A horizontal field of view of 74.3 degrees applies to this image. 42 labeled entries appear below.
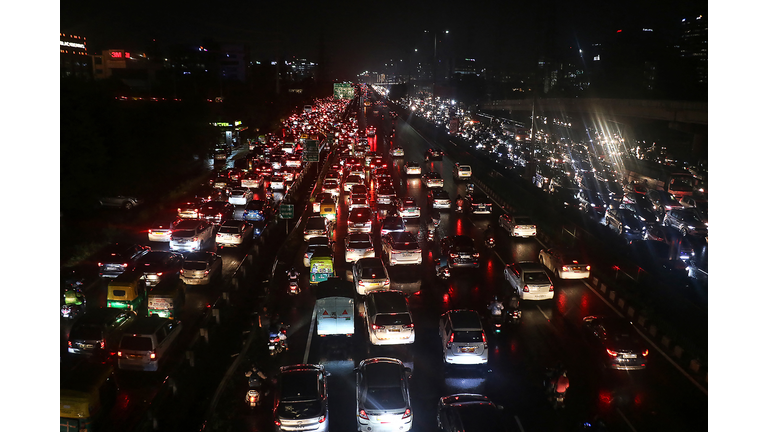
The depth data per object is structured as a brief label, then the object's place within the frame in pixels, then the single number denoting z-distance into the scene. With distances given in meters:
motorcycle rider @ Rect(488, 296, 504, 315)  16.27
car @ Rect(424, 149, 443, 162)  54.62
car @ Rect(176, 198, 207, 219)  28.91
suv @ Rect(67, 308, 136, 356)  13.67
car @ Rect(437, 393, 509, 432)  9.86
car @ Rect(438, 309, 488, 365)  13.44
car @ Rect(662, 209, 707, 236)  26.44
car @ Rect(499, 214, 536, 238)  26.19
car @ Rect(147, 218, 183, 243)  25.38
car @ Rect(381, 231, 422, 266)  21.68
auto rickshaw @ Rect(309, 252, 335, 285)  19.47
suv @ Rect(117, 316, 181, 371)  13.11
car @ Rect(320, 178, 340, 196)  35.19
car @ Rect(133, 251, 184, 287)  18.86
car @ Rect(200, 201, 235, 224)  28.23
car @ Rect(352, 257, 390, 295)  18.02
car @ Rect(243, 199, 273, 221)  29.19
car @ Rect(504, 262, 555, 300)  17.84
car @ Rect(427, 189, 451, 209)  33.22
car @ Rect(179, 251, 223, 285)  19.42
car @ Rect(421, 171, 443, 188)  39.69
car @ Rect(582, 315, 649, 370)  13.48
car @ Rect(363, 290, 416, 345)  14.38
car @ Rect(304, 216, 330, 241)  24.41
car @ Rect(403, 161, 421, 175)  46.97
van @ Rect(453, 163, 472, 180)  44.62
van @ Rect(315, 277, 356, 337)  14.88
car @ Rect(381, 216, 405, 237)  25.22
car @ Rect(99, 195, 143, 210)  32.53
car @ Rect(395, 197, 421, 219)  30.95
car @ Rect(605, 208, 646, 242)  25.94
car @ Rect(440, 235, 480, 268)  21.47
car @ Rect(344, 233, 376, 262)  21.86
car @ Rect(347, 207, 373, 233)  25.73
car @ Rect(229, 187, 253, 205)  34.19
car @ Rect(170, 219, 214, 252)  22.89
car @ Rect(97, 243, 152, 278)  20.09
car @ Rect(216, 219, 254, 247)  24.53
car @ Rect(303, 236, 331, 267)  21.25
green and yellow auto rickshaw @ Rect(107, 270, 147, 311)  16.67
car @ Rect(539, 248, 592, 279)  19.97
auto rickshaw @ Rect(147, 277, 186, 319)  16.25
